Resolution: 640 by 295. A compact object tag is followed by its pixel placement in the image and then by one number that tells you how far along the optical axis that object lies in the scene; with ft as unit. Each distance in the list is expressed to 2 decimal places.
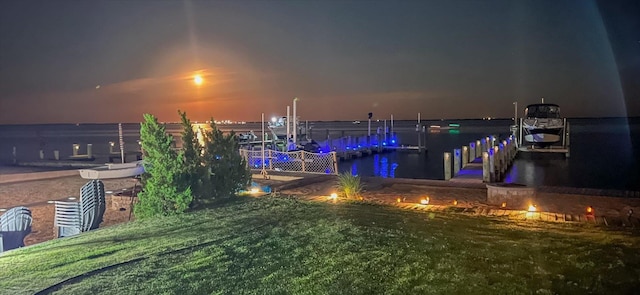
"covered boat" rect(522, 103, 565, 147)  104.47
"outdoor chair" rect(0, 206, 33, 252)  24.08
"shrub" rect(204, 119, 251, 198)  32.27
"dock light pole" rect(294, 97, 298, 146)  64.18
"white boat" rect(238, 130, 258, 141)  103.40
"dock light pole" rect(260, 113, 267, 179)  50.57
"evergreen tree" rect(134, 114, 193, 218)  28.02
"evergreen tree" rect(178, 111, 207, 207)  30.14
